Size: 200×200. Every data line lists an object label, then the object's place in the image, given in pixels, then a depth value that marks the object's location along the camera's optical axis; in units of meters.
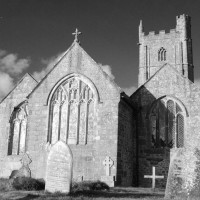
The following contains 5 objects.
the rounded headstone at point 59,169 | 14.41
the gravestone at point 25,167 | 23.69
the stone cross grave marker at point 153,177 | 20.97
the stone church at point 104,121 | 22.78
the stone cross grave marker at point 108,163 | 21.89
